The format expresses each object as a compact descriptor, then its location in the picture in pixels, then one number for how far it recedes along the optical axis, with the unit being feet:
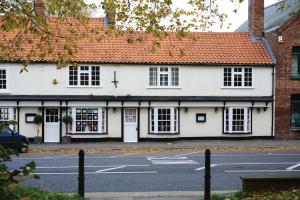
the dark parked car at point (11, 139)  77.41
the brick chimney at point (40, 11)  98.79
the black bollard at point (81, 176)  30.76
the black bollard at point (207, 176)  31.32
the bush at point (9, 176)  16.33
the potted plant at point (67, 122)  91.35
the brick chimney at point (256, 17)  104.22
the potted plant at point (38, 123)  91.09
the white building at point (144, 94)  93.50
